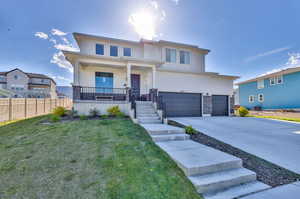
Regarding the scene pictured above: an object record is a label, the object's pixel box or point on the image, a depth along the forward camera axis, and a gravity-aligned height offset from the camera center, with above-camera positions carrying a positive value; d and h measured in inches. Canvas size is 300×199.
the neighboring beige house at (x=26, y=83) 1097.1 +170.2
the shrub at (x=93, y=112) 312.5 -28.7
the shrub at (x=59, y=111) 287.4 -24.6
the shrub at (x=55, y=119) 252.2 -37.0
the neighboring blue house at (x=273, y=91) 575.6 +54.2
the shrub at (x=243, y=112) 476.4 -43.0
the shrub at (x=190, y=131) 212.6 -51.2
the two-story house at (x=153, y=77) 345.3 +81.3
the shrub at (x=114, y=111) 310.5 -25.8
